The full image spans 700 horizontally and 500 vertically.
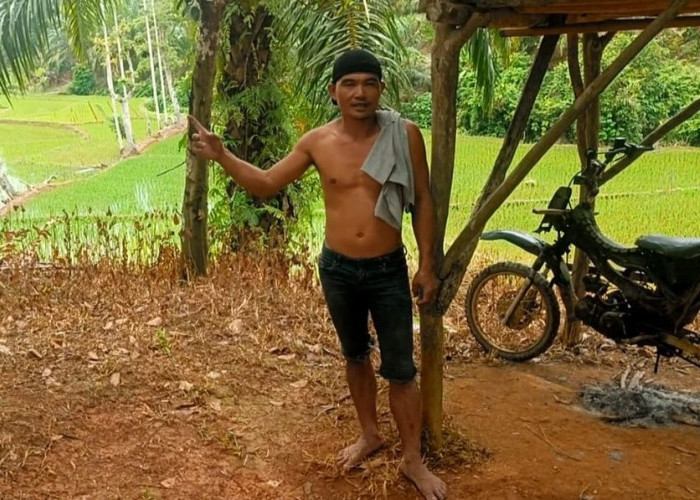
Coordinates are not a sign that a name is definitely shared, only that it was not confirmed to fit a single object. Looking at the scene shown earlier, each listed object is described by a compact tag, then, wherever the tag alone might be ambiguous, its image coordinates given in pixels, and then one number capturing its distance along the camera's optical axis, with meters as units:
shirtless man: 2.65
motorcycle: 3.51
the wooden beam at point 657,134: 3.89
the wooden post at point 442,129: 2.76
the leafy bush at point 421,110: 11.21
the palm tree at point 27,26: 5.62
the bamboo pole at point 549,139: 2.53
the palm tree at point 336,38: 4.62
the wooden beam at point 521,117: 3.37
